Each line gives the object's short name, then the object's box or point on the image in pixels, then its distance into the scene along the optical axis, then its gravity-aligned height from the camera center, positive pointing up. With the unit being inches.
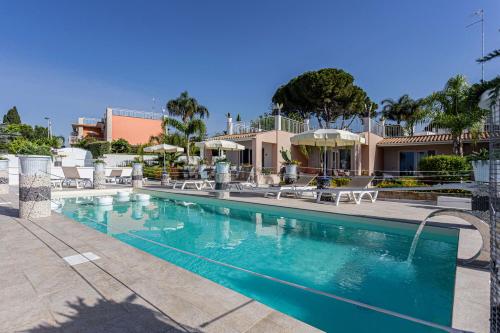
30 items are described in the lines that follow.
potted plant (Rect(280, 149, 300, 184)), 559.3 -16.0
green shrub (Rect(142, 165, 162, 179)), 865.1 -20.3
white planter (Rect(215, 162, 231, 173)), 469.1 -1.3
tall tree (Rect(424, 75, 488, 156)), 552.4 +118.7
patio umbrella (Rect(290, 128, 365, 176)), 413.4 +45.2
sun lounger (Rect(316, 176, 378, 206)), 373.1 -36.1
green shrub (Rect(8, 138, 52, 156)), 301.3 +16.5
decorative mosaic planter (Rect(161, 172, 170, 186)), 662.5 -31.2
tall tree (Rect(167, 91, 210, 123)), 1502.2 +311.4
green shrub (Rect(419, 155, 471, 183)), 471.2 +5.5
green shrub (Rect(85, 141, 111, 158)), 1354.6 +82.1
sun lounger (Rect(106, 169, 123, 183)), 745.0 -23.1
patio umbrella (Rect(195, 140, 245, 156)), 593.9 +45.8
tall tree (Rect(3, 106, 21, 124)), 2485.9 +418.8
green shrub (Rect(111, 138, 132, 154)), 1424.7 +93.4
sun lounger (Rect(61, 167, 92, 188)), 594.5 -19.5
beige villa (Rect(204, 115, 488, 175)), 713.6 +54.0
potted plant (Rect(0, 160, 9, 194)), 468.8 -24.8
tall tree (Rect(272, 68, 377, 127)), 1095.6 +286.8
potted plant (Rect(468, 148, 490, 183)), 161.9 +0.3
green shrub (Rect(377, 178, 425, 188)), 499.1 -27.2
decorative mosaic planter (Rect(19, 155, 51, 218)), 257.0 -19.9
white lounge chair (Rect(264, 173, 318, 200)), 462.1 -28.6
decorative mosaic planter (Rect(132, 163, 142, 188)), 606.5 -22.6
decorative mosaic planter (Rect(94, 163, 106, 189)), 577.0 -20.4
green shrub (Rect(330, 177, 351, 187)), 519.2 -26.4
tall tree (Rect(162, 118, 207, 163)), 844.0 +116.1
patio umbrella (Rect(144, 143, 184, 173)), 678.5 +42.3
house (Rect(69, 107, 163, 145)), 1620.3 +242.0
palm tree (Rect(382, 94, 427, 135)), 1330.0 +283.9
